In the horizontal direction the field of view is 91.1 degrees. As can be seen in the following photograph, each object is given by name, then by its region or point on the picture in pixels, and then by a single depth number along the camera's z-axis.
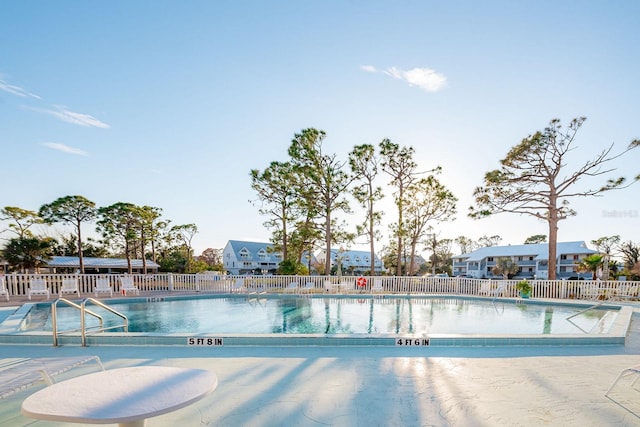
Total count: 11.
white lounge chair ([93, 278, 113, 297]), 11.06
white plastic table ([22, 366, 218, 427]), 1.50
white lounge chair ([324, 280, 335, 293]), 12.84
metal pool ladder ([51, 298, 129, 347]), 4.43
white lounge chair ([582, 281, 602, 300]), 11.48
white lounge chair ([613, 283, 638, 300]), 11.38
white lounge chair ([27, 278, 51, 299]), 9.91
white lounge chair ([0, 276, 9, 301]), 9.51
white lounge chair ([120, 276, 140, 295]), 11.41
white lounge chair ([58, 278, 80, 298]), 10.47
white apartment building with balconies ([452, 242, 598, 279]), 36.44
